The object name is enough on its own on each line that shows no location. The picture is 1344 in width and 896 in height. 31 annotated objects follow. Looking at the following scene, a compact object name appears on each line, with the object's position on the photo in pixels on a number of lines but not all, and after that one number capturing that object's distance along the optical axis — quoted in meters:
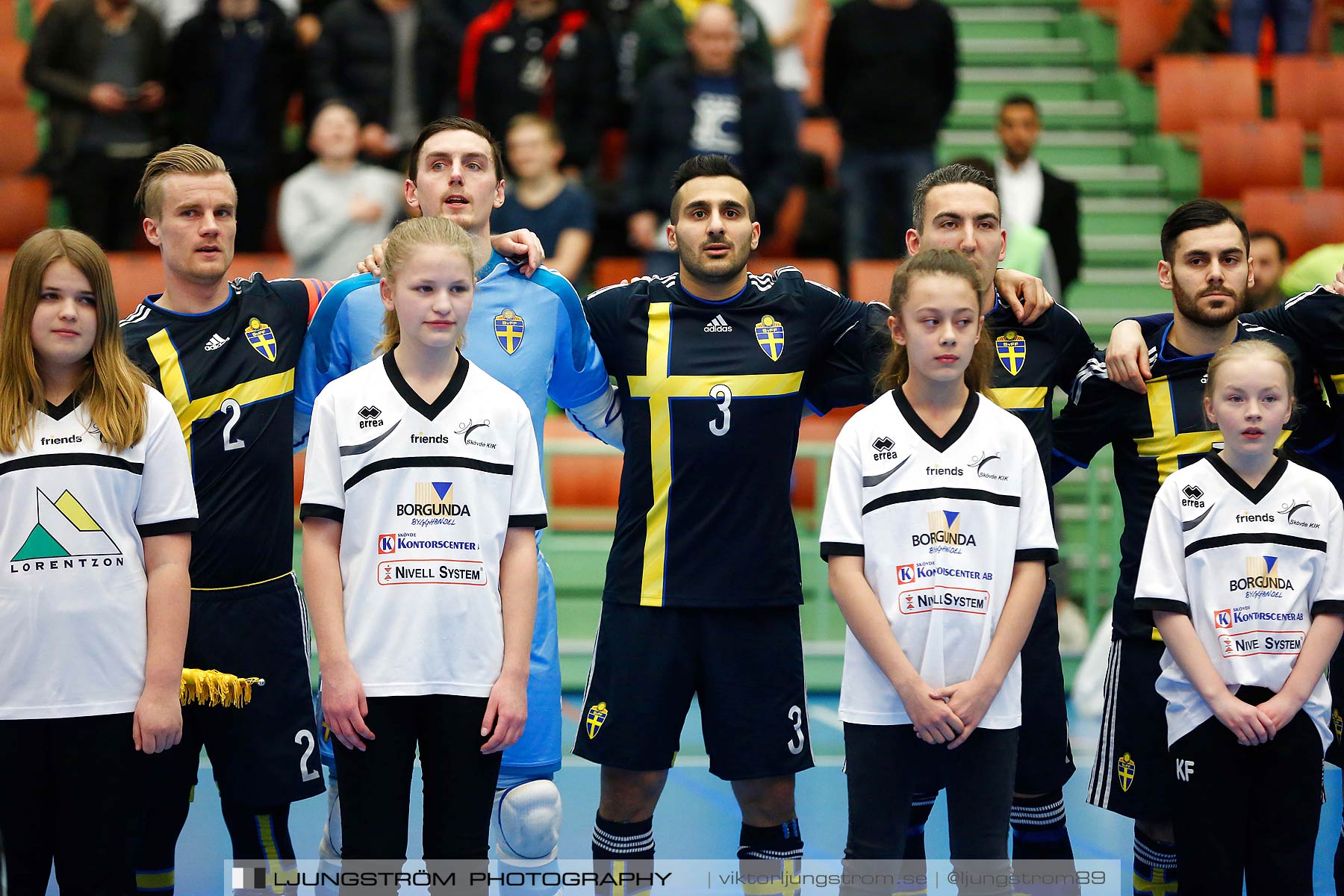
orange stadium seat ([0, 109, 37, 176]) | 21.25
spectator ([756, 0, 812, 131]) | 21.70
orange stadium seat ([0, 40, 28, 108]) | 22.66
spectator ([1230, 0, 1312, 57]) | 22.25
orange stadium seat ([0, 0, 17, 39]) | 23.89
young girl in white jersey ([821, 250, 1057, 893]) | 7.09
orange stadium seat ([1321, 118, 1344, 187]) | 21.69
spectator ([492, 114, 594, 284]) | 17.02
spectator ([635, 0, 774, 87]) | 19.33
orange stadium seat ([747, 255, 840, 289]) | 18.86
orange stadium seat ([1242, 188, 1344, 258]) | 20.11
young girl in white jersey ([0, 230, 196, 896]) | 6.78
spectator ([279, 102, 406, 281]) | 17.58
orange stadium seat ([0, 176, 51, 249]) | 20.08
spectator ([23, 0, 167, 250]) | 18.39
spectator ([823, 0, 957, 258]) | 18.27
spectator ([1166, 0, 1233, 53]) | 22.66
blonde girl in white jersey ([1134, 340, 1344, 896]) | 7.35
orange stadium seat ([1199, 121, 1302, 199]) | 21.55
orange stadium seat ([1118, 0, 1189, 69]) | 23.92
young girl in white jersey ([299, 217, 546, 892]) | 6.81
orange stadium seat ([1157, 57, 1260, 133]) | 22.19
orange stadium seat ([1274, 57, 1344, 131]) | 22.14
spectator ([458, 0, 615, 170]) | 18.41
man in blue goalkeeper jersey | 8.17
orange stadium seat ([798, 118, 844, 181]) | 21.53
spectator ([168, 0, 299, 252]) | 18.27
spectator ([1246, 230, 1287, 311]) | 15.77
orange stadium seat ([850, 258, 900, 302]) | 18.05
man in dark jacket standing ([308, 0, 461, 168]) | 18.47
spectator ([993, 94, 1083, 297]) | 17.78
